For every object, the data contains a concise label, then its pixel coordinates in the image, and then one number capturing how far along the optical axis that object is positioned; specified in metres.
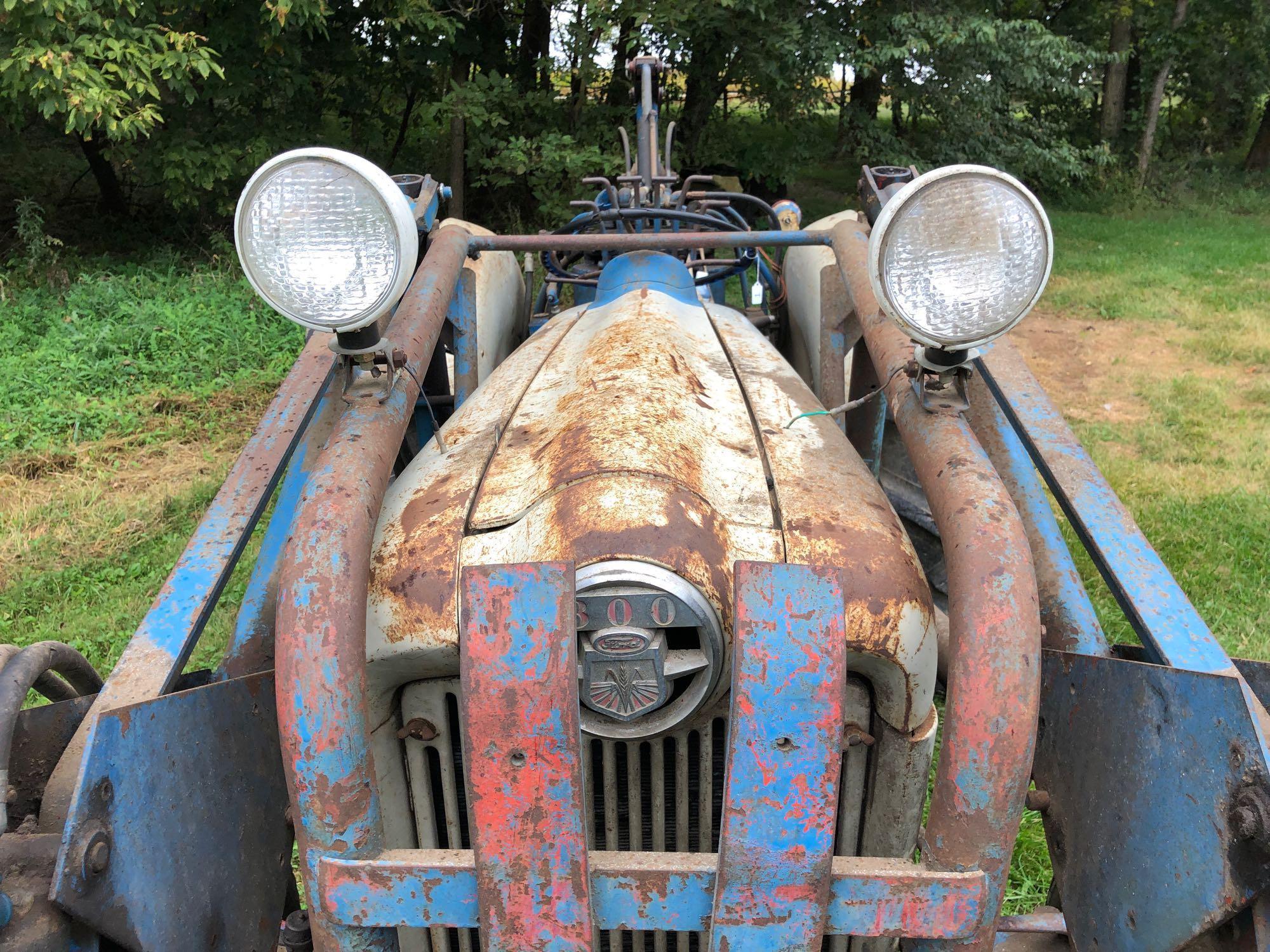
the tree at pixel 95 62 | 5.38
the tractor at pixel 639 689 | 1.28
